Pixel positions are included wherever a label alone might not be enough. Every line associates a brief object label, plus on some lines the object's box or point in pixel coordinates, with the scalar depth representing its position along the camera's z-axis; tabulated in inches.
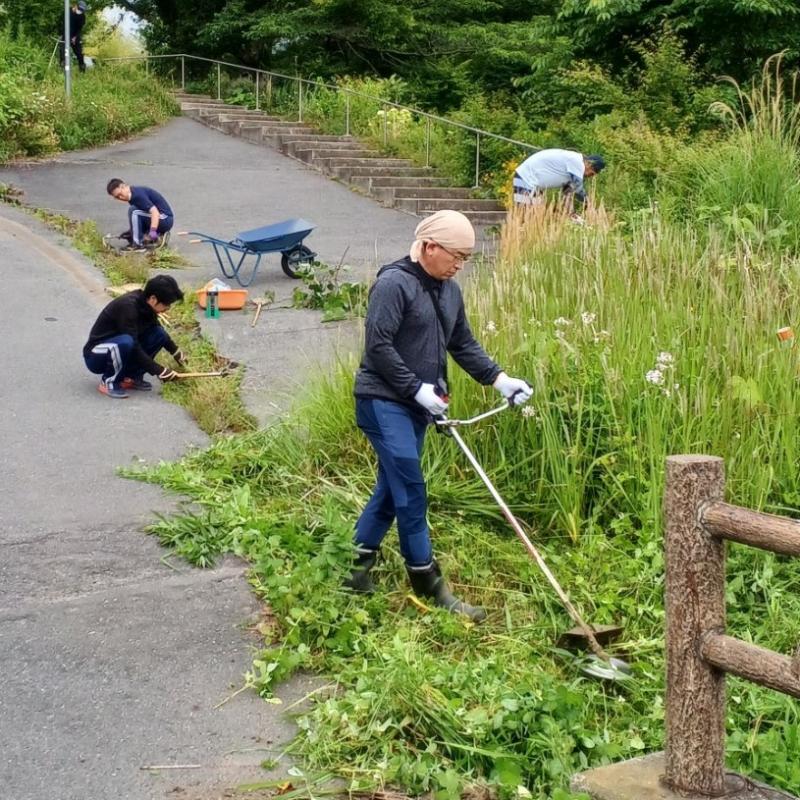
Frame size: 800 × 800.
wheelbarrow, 471.5
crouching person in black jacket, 337.7
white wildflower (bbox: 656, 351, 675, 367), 228.7
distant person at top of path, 1065.5
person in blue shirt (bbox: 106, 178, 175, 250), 528.7
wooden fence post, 130.7
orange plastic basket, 442.0
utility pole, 871.0
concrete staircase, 691.4
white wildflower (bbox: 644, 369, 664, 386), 225.5
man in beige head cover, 194.1
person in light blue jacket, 471.5
